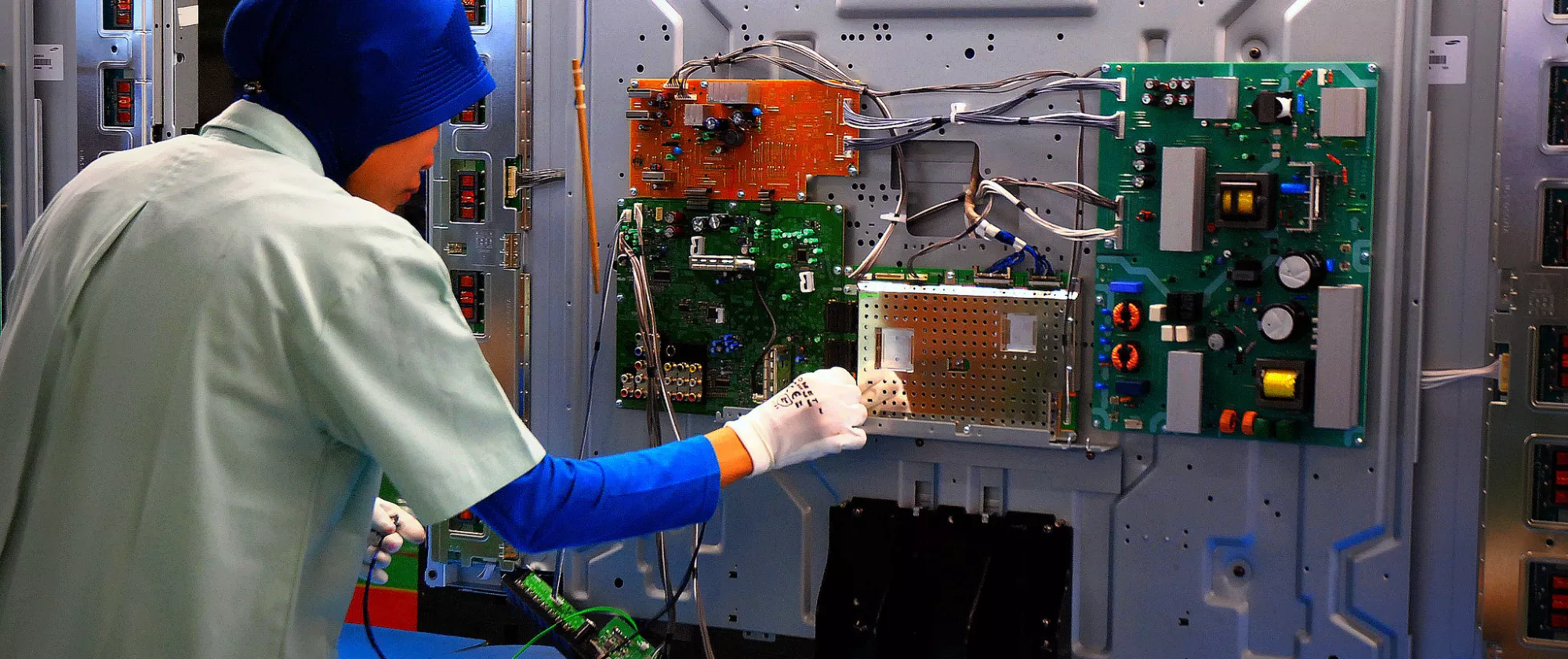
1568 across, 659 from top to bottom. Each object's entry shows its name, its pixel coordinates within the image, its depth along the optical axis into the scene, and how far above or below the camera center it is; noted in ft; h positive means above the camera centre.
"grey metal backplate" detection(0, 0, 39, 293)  15.98 +1.65
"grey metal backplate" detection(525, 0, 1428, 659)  12.13 -1.69
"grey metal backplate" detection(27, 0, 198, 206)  15.70 +2.17
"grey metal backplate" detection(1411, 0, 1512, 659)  11.80 -0.44
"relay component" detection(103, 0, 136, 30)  15.81 +2.94
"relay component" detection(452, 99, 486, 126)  14.73 +1.67
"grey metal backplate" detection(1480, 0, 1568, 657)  11.59 -0.20
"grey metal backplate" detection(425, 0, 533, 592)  14.56 +0.80
